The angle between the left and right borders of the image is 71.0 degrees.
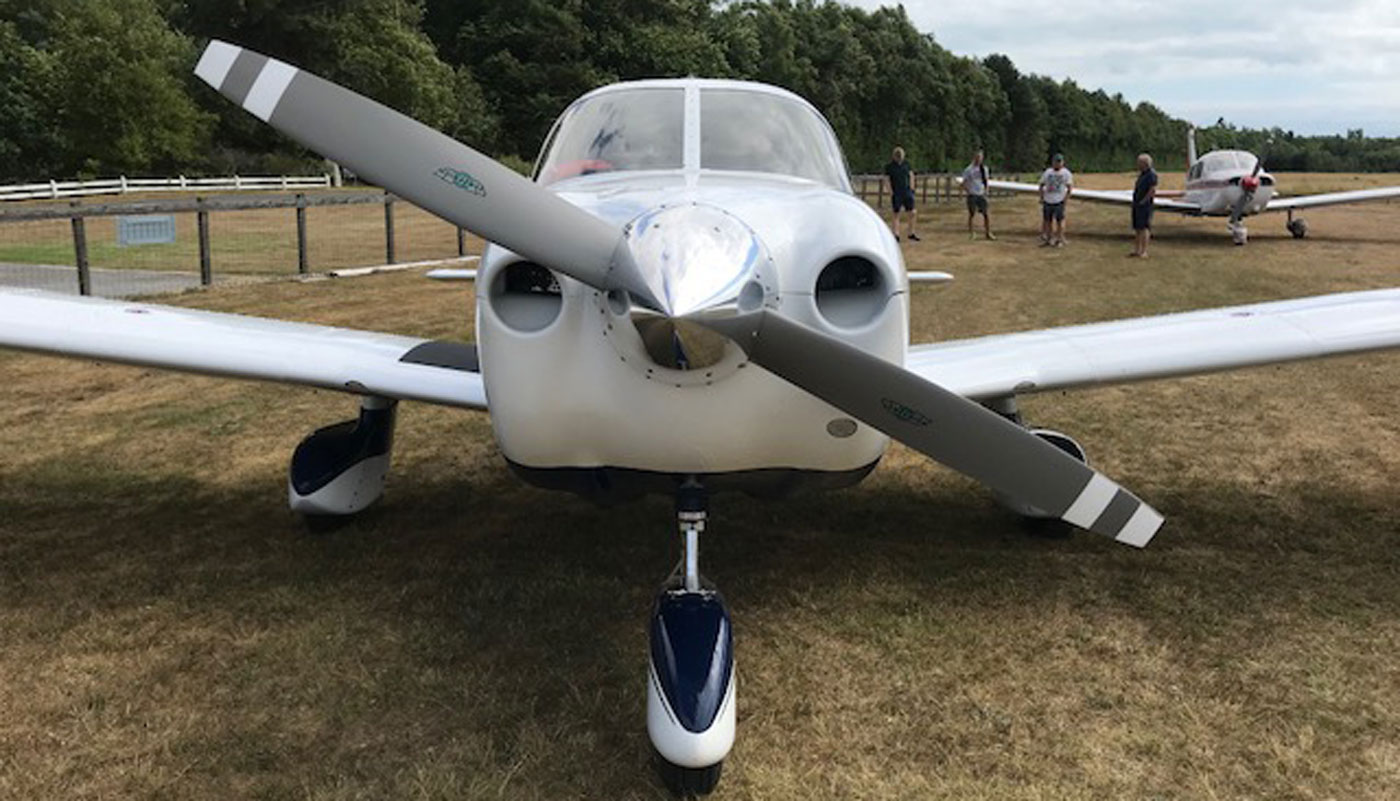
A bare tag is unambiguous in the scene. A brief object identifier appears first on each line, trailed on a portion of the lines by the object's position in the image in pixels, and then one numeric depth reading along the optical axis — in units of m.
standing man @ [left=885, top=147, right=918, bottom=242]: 19.30
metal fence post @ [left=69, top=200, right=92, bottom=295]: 11.22
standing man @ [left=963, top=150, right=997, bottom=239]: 21.48
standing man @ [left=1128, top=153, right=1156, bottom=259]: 17.70
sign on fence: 12.20
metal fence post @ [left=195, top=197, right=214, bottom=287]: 12.92
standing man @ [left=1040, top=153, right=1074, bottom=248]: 19.14
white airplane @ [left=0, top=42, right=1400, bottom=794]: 2.56
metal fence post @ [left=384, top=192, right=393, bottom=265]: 16.25
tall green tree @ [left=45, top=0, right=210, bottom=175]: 45.66
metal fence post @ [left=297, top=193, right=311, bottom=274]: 14.64
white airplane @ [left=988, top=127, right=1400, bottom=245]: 21.53
